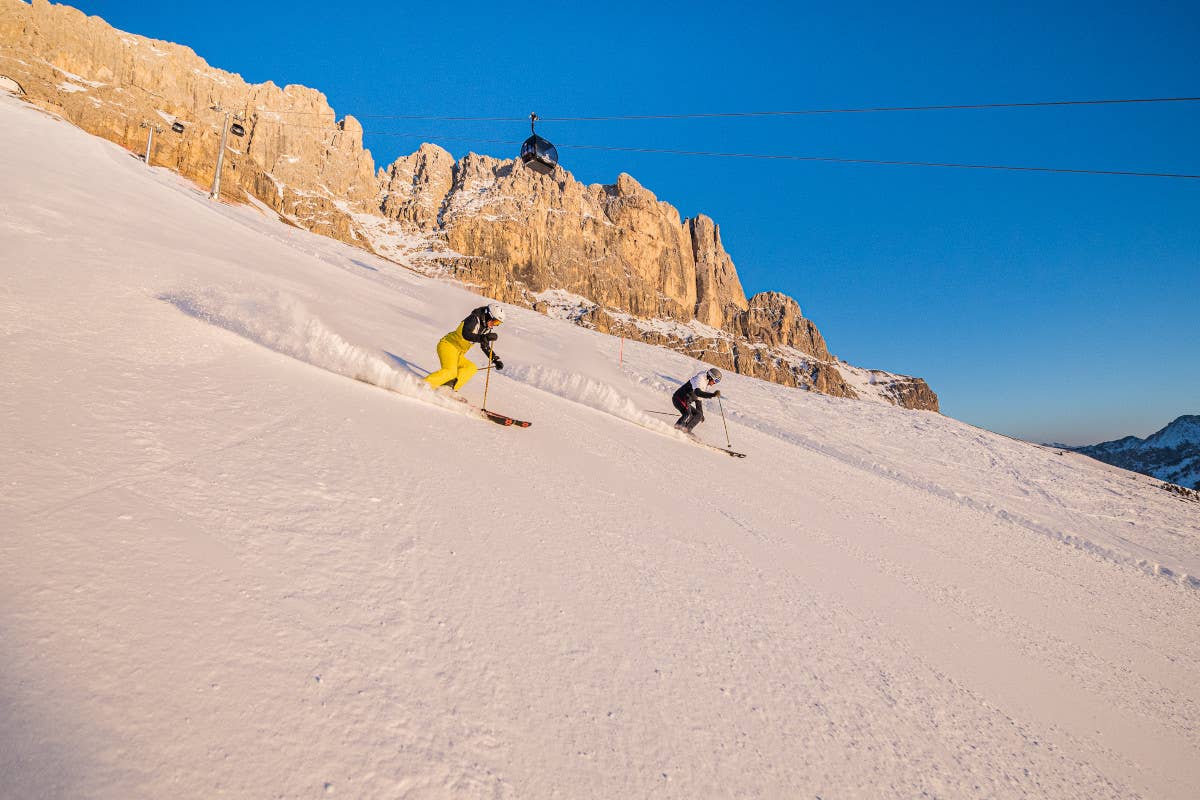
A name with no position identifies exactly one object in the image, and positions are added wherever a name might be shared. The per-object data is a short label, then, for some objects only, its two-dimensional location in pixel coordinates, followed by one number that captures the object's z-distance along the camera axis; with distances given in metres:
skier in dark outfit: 10.34
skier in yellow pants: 7.04
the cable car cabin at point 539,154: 16.48
